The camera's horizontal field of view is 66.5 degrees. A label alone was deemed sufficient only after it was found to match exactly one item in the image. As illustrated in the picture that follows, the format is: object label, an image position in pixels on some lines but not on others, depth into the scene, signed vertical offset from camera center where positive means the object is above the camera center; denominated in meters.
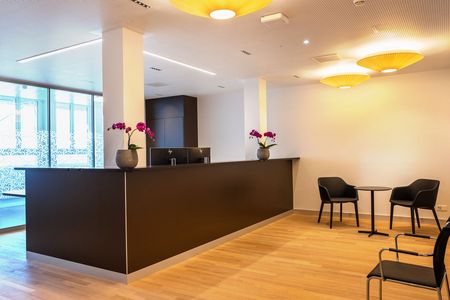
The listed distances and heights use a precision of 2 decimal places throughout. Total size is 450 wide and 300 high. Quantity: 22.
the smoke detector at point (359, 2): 3.43 +1.49
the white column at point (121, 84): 4.13 +0.86
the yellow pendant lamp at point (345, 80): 5.91 +1.24
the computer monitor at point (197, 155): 5.59 -0.04
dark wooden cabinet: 9.09 +0.88
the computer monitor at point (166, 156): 5.09 -0.04
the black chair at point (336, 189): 6.48 -0.77
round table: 5.77 -0.93
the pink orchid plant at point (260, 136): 6.46 +0.30
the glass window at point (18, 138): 6.52 +0.35
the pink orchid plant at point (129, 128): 3.74 +0.28
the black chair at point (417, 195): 5.64 -0.81
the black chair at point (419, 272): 2.32 -0.92
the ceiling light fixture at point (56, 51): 4.65 +1.52
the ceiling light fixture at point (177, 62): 5.22 +1.52
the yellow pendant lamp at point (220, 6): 2.78 +1.21
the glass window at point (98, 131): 8.27 +0.57
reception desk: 3.75 -0.76
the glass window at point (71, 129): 7.43 +0.58
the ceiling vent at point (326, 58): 5.44 +1.51
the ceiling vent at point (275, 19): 3.73 +1.47
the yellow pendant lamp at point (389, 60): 4.62 +1.25
